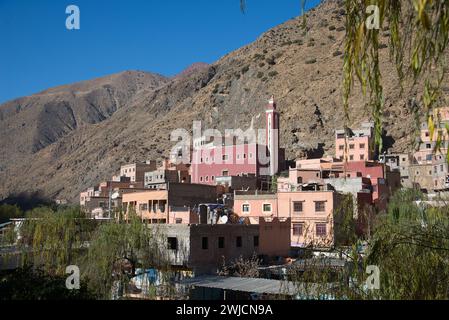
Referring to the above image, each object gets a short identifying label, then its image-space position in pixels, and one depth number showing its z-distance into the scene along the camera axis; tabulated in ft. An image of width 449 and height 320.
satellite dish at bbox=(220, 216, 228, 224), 98.94
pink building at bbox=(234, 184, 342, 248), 107.96
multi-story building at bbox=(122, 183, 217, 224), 110.22
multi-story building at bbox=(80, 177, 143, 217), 158.84
